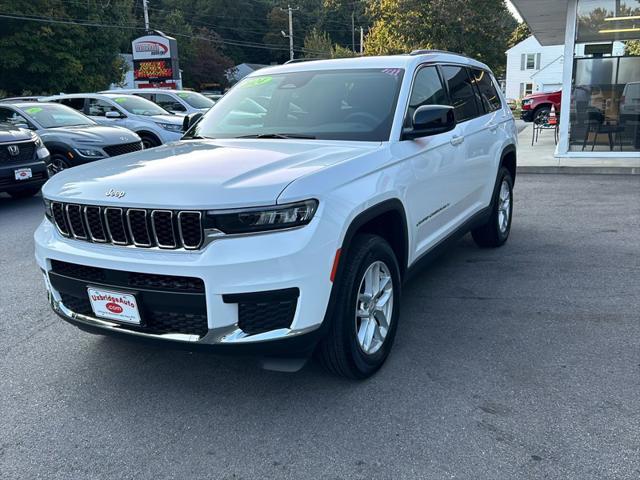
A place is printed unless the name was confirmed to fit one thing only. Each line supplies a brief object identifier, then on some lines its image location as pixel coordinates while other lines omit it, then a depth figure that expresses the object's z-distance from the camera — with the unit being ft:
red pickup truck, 74.08
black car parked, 29.25
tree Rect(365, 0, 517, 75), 113.60
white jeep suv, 9.16
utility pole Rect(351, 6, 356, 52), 286.66
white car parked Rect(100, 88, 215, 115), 55.21
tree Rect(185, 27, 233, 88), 196.13
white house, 175.71
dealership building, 41.81
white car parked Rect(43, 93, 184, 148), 45.14
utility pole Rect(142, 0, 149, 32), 148.54
